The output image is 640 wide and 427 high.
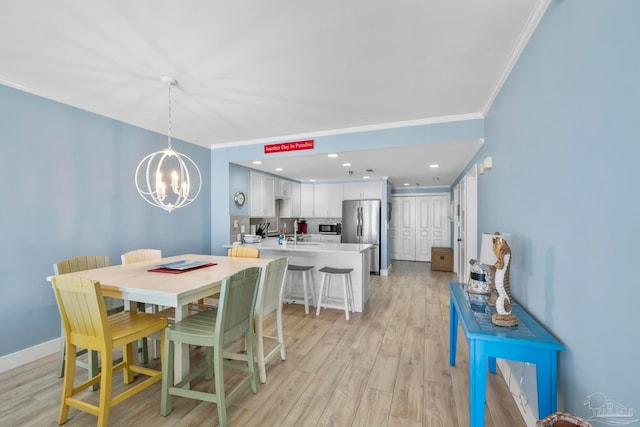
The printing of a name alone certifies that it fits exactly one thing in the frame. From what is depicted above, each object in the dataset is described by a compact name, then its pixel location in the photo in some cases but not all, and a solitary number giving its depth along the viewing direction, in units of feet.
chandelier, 11.87
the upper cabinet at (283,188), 20.42
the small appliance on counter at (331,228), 24.11
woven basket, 3.28
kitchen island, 12.76
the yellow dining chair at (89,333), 5.28
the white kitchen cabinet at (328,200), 23.39
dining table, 5.79
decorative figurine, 4.96
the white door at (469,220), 11.93
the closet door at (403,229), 27.40
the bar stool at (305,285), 12.58
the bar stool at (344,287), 11.89
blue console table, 4.28
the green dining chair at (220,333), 5.69
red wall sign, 12.99
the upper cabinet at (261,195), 17.38
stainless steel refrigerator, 20.89
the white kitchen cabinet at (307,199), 24.21
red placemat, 7.66
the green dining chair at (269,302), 7.29
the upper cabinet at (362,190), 21.93
